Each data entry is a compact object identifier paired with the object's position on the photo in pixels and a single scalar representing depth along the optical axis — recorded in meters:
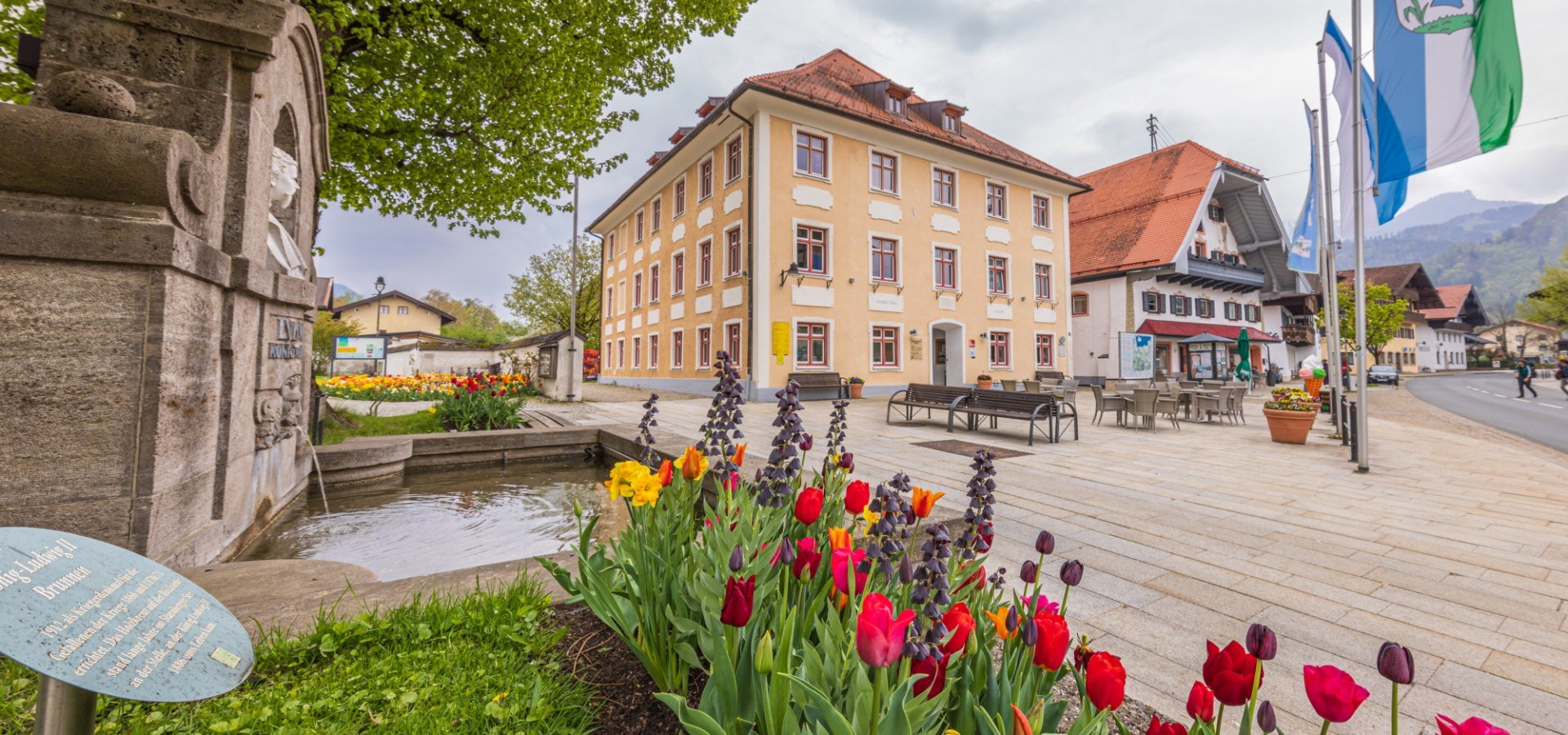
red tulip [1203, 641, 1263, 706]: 0.98
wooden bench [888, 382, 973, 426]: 10.49
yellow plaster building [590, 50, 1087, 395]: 17.73
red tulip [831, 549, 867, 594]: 1.40
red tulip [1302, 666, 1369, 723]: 0.84
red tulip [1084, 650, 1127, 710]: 1.05
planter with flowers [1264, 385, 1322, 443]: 8.92
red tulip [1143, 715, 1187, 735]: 1.01
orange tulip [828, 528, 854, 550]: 1.48
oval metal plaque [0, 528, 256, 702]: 0.84
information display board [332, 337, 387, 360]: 22.94
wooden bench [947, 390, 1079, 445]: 8.68
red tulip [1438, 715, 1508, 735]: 0.73
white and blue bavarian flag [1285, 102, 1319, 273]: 12.43
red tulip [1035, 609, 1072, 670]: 1.12
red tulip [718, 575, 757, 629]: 1.25
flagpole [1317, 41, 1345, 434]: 9.70
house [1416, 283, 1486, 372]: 55.78
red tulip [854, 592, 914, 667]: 0.93
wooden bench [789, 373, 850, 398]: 17.39
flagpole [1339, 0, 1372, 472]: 7.23
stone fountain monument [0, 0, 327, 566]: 2.54
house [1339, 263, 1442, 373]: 50.59
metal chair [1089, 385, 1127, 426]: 11.45
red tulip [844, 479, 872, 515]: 1.81
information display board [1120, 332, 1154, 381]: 25.99
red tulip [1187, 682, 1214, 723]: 1.01
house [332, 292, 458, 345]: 53.91
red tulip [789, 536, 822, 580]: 1.57
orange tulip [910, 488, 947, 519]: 1.72
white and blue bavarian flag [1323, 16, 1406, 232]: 7.73
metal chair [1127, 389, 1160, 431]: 10.51
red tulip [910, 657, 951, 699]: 1.18
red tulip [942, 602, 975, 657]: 1.23
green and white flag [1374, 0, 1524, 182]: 6.16
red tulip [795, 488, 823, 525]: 1.73
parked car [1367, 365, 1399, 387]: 33.06
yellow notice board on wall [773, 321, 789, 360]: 17.52
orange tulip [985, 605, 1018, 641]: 1.27
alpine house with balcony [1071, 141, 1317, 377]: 26.84
